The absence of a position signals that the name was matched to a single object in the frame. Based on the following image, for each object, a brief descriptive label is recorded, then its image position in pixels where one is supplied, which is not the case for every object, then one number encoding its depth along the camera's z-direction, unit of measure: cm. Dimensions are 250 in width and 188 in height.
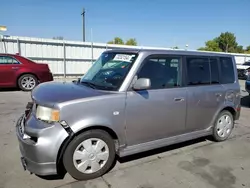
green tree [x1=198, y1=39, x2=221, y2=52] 5716
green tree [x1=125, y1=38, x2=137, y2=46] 7019
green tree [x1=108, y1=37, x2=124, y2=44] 7272
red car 884
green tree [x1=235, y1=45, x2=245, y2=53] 6363
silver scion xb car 266
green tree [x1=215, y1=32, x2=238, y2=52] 6134
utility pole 3121
